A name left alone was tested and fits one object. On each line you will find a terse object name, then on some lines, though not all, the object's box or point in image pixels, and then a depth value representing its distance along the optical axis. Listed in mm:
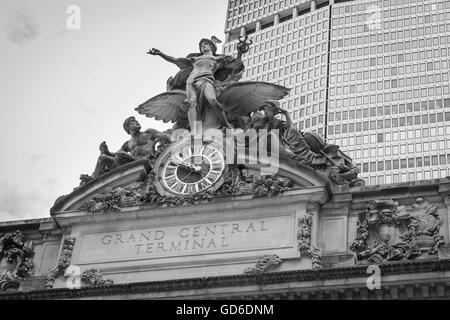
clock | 29969
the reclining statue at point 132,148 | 31781
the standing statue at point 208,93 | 31859
